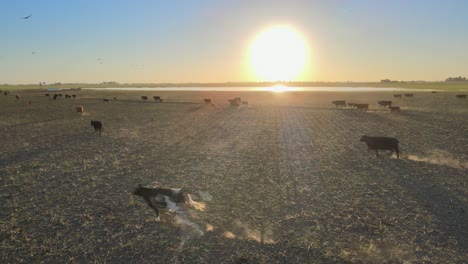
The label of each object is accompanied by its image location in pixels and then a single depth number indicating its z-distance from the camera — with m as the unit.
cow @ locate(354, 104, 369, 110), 39.44
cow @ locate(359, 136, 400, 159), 15.73
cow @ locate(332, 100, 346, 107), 44.22
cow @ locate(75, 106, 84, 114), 35.96
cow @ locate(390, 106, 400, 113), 36.81
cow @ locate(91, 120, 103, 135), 22.58
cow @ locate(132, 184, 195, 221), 9.50
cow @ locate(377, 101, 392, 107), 42.19
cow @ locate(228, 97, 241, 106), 46.41
